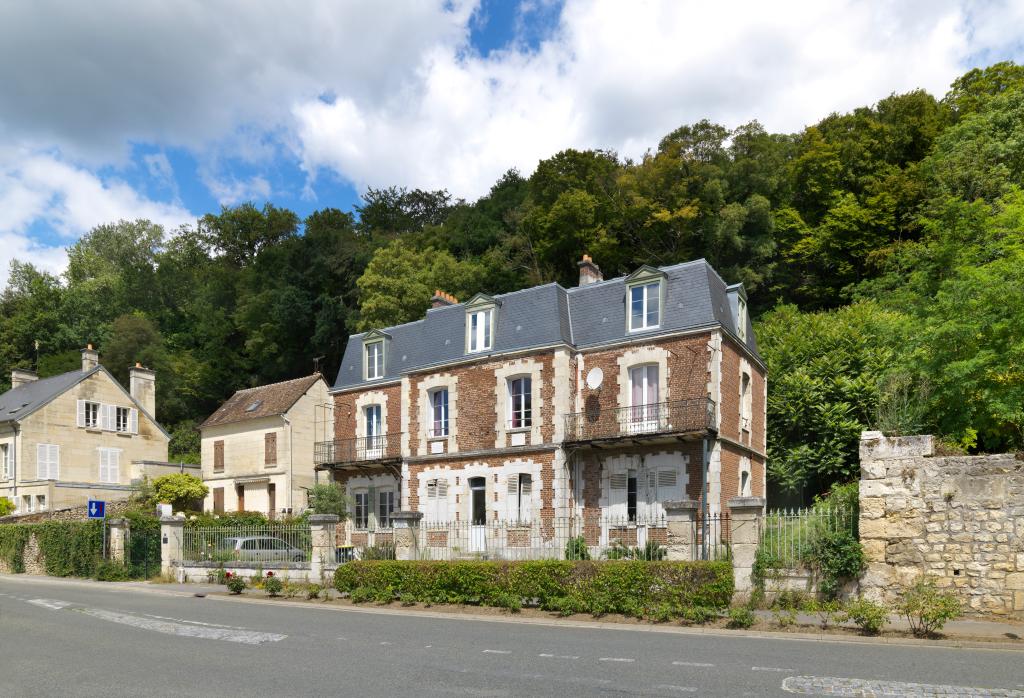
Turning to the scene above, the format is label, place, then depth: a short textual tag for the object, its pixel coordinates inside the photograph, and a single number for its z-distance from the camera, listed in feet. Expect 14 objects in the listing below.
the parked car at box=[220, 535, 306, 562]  70.23
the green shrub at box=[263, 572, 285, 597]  61.93
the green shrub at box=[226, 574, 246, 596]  65.51
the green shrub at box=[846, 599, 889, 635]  39.01
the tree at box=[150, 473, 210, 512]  116.67
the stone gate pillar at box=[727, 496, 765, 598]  46.24
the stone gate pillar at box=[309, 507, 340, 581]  64.64
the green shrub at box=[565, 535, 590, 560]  66.83
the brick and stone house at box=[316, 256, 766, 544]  74.90
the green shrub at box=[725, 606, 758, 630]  42.57
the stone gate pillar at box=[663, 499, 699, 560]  48.98
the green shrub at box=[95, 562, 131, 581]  78.12
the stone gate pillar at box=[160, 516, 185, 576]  76.69
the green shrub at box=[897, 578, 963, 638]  38.01
